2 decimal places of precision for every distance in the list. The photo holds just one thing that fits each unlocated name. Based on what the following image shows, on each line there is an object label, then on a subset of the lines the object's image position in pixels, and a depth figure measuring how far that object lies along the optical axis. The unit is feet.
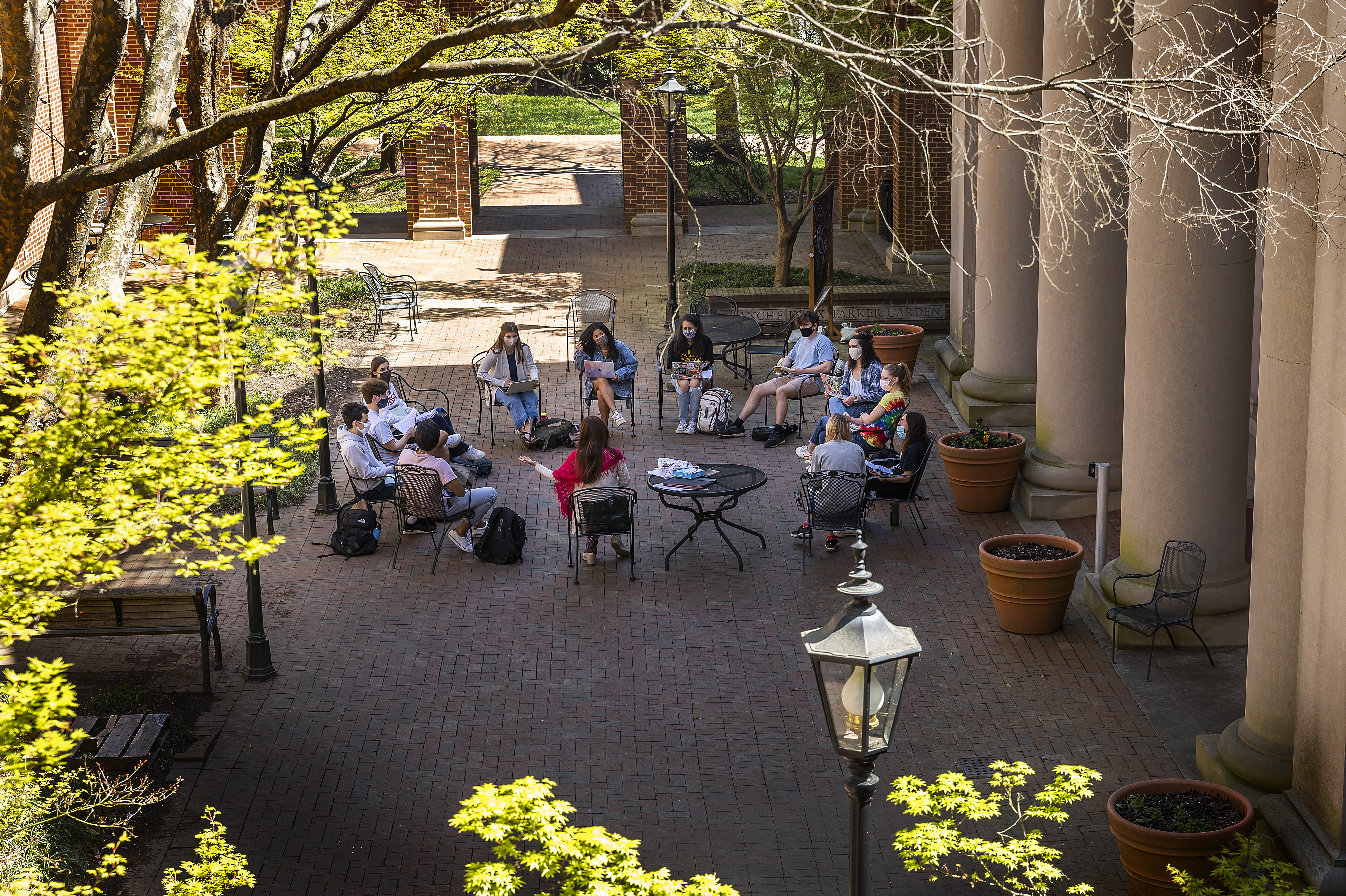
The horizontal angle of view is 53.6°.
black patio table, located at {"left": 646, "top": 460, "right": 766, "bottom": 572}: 40.01
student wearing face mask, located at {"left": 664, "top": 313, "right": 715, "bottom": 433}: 52.26
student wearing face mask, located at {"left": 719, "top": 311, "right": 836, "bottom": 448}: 51.60
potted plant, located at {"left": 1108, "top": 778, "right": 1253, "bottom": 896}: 22.72
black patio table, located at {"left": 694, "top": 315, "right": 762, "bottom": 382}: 58.23
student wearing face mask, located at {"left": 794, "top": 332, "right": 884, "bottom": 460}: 46.37
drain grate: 28.07
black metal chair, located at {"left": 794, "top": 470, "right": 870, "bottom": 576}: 38.60
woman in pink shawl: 39.37
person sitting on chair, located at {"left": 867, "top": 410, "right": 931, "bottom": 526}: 41.14
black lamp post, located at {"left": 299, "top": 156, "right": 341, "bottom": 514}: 42.63
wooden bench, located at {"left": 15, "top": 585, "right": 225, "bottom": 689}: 32.48
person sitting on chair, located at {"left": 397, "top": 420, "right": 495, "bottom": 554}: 40.27
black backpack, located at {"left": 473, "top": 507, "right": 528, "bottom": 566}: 40.45
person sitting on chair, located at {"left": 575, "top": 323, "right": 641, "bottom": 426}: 50.85
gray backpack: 51.96
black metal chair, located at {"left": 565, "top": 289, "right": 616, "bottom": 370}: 67.72
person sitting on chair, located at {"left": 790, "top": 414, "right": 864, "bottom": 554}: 39.60
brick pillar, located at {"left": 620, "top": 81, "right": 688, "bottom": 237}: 99.19
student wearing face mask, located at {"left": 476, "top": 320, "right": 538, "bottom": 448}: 51.44
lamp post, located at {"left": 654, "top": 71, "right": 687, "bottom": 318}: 62.34
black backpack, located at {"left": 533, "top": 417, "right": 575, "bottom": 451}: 50.67
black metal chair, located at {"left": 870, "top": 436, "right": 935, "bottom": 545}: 41.06
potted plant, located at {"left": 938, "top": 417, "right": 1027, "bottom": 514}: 42.80
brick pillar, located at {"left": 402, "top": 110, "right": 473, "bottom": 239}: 101.55
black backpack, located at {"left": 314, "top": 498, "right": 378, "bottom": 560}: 41.63
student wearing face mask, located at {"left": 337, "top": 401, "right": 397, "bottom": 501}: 41.86
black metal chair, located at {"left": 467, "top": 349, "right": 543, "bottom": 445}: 52.54
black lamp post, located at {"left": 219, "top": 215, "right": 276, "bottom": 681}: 32.19
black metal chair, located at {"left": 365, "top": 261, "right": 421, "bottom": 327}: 72.64
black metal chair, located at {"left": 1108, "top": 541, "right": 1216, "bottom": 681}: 32.19
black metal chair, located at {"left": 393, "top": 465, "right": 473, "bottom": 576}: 40.27
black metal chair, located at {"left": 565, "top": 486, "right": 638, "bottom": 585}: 38.55
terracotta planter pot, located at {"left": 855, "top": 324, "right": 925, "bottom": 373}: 58.95
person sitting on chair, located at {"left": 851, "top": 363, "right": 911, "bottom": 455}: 44.57
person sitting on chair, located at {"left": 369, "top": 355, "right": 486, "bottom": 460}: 45.44
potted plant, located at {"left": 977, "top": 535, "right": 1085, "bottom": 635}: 33.96
